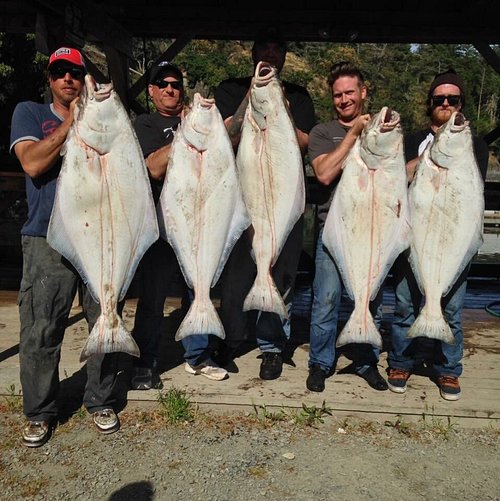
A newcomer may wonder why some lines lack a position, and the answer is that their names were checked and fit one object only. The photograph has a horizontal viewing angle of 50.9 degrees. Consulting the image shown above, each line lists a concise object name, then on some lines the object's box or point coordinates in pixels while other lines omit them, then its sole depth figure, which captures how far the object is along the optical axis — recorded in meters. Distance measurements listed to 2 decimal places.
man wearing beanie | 3.48
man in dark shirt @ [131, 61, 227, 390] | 3.54
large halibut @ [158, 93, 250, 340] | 3.09
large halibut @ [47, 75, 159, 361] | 2.87
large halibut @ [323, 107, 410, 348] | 3.23
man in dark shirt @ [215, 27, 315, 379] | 3.73
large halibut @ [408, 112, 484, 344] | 3.23
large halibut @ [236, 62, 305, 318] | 3.19
